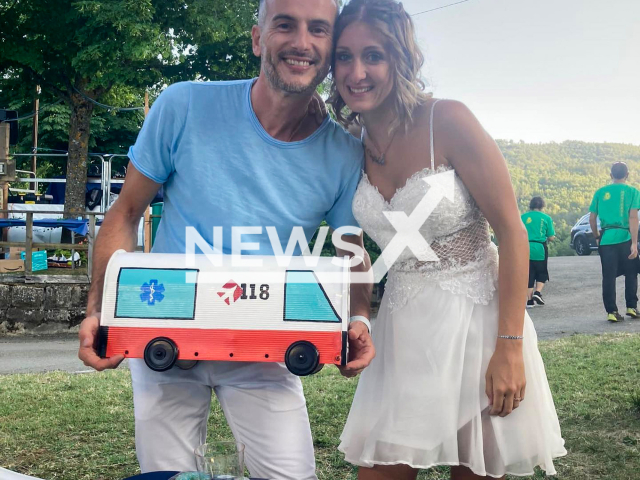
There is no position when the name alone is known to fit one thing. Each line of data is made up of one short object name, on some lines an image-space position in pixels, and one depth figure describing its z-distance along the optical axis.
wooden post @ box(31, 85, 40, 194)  20.38
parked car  21.28
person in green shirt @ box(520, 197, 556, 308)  10.77
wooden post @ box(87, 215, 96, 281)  11.34
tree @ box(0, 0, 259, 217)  11.77
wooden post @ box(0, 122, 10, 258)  12.69
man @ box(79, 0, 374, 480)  2.18
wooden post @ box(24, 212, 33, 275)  11.17
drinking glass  1.66
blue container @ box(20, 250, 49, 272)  11.66
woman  2.22
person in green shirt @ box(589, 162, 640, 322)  8.69
